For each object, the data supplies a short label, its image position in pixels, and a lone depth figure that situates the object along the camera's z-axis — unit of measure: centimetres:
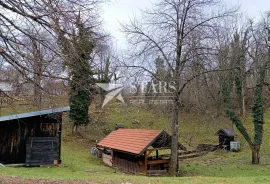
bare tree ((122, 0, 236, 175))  1413
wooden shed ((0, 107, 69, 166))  1647
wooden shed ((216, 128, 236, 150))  2566
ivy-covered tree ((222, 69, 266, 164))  1891
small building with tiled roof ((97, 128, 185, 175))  1589
